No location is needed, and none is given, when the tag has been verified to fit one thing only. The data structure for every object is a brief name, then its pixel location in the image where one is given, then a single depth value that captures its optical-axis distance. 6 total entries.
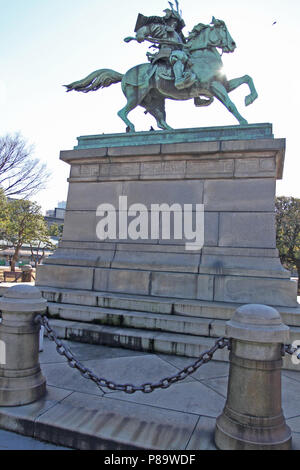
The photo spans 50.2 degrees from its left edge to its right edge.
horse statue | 8.27
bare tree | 20.92
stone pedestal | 6.42
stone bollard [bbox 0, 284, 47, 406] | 3.33
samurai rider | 8.22
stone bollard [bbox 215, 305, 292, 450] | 2.61
